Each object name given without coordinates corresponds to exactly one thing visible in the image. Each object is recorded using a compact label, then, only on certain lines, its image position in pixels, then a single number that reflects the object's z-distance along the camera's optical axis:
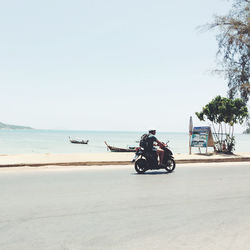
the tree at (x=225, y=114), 21.95
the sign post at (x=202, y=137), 21.36
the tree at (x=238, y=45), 21.41
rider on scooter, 12.19
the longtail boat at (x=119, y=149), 55.67
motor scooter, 12.27
